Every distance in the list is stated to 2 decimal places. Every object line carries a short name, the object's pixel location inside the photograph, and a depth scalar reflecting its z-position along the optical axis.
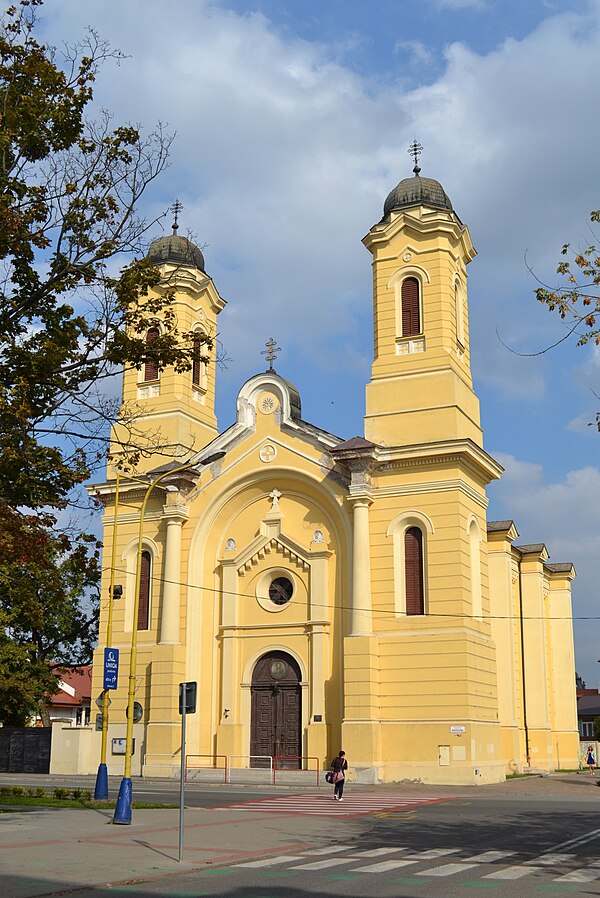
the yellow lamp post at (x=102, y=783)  25.42
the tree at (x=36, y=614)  15.44
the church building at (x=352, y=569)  34.78
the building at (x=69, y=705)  72.62
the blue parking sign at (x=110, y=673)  30.99
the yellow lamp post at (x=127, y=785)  19.62
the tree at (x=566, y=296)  13.79
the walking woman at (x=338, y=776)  26.59
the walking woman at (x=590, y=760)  47.25
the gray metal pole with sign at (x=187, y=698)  16.48
